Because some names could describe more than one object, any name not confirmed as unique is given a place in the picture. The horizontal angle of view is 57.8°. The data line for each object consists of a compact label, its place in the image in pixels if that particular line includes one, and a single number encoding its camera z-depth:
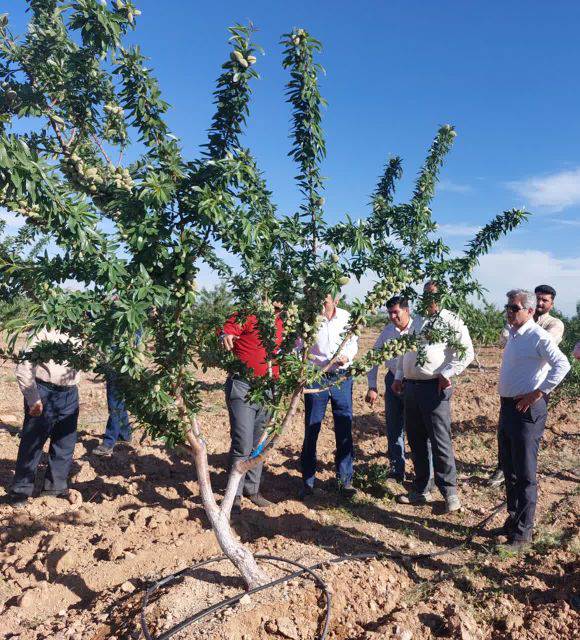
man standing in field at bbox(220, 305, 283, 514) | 4.41
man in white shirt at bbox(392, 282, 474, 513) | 5.07
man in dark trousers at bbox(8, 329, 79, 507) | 5.01
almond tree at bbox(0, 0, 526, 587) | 2.45
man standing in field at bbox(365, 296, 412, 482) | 5.99
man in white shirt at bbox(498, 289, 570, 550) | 4.27
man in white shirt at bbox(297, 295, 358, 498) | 5.24
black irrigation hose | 3.08
